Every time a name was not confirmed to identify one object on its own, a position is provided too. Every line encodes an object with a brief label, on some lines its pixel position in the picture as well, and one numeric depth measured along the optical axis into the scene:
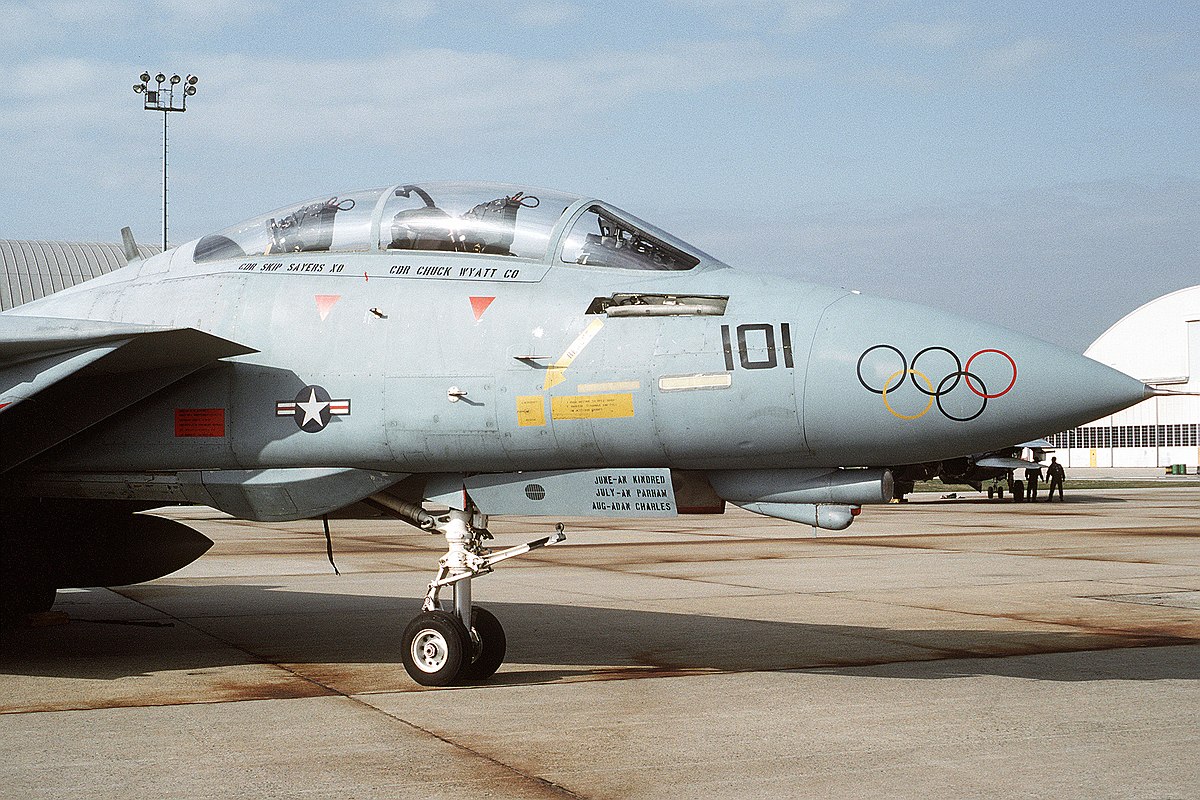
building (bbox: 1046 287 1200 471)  72.12
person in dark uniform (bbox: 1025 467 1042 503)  38.81
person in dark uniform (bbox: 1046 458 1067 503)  38.36
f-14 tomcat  6.23
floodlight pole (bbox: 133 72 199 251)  36.62
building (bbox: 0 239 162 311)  29.28
